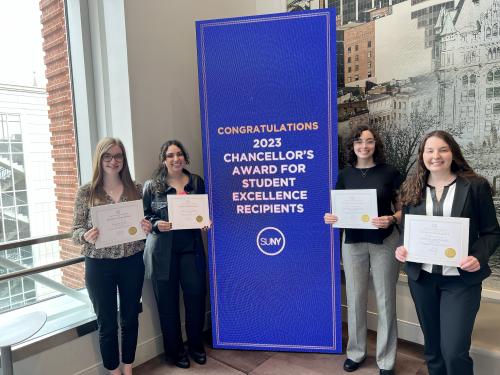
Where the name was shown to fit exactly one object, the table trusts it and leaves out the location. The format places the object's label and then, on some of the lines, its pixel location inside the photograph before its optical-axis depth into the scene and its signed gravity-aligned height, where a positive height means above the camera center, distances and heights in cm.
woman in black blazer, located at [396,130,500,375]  176 -49
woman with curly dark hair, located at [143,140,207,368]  252 -67
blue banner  253 -9
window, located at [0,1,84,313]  239 +12
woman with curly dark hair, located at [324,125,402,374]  231 -57
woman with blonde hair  219 -56
